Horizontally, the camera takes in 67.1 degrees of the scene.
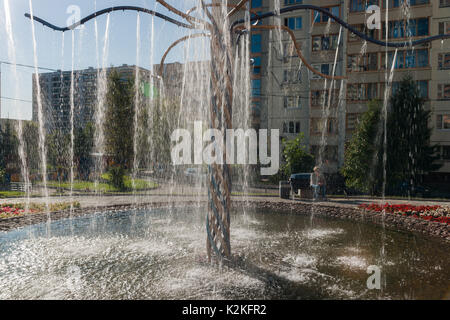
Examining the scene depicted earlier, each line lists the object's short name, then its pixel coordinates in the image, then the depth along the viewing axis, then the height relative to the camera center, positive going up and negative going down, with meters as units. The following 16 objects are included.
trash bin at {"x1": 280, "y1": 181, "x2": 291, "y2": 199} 18.00 -1.48
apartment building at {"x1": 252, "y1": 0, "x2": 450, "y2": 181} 32.09 +9.46
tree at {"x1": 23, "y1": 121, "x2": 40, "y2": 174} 41.01 +2.91
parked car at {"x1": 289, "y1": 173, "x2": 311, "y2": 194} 19.15 -1.09
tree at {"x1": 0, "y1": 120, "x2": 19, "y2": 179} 34.12 +1.58
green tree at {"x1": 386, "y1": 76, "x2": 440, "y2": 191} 25.31 +2.03
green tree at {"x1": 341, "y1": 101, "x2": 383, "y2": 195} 23.88 +0.49
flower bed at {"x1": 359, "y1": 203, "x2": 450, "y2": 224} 11.51 -1.80
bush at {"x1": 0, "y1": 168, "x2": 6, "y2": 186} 22.96 -0.80
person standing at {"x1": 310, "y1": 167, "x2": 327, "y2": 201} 16.55 -0.99
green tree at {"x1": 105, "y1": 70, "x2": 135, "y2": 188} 26.31 +3.33
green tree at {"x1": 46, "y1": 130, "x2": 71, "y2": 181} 32.66 +1.32
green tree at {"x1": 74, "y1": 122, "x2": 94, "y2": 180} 35.72 +1.09
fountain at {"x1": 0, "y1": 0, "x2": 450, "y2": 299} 6.00 -2.14
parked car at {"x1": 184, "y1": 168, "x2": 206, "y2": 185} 27.89 -1.17
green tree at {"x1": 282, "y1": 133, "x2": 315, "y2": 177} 27.61 +0.41
